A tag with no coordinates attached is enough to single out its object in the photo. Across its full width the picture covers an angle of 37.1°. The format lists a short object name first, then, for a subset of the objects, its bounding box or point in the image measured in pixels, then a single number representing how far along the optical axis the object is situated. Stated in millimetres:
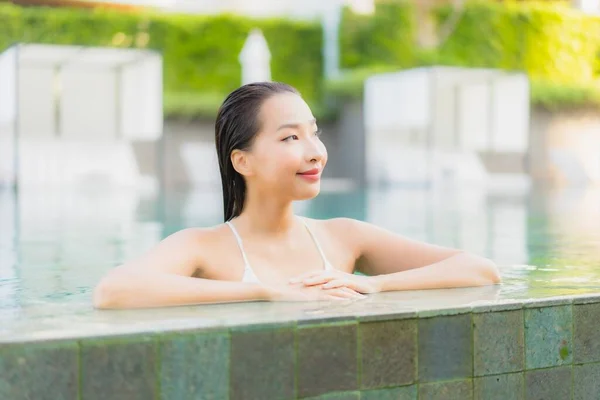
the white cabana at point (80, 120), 17359
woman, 2617
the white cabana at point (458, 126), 19234
